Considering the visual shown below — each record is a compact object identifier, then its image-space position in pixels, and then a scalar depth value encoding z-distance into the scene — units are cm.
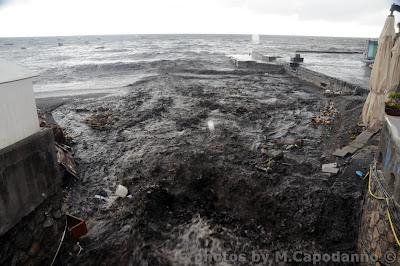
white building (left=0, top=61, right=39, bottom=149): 397
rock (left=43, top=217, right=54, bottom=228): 491
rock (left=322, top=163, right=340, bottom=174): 800
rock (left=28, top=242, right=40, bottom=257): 458
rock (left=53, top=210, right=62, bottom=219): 520
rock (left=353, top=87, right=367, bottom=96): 1542
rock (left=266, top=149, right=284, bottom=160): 917
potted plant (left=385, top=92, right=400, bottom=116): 588
